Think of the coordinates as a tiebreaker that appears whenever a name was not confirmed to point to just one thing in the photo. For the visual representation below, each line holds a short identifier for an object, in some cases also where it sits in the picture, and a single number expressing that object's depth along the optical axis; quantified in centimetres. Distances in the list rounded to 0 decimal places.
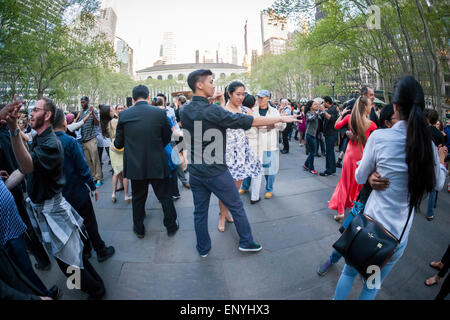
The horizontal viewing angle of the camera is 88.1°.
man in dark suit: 316
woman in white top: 151
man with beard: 207
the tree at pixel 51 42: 1349
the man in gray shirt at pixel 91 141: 575
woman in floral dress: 347
